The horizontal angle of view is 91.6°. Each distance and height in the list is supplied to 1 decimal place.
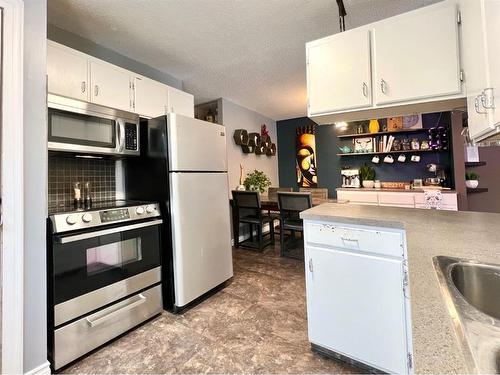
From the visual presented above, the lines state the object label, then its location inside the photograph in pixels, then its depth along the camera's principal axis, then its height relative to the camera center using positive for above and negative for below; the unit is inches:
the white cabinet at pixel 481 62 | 35.4 +20.7
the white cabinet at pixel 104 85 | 71.9 +40.8
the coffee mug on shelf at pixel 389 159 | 170.3 +21.5
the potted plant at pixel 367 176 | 173.9 +10.4
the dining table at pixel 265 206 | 151.4 -7.3
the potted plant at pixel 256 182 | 176.6 +9.5
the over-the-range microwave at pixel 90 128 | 65.2 +22.2
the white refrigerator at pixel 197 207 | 83.6 -3.6
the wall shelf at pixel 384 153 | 161.6 +26.1
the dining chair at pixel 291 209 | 130.3 -8.6
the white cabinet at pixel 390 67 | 55.2 +31.0
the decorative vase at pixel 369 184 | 173.6 +4.7
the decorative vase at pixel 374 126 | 172.1 +45.4
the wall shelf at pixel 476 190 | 139.4 -2.4
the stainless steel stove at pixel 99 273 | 59.2 -20.2
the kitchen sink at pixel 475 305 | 18.9 -12.7
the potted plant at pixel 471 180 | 136.3 +3.6
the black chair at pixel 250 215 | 149.8 -13.3
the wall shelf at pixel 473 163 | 137.2 +12.9
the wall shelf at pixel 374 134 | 161.3 +40.2
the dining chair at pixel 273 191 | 195.8 +2.8
